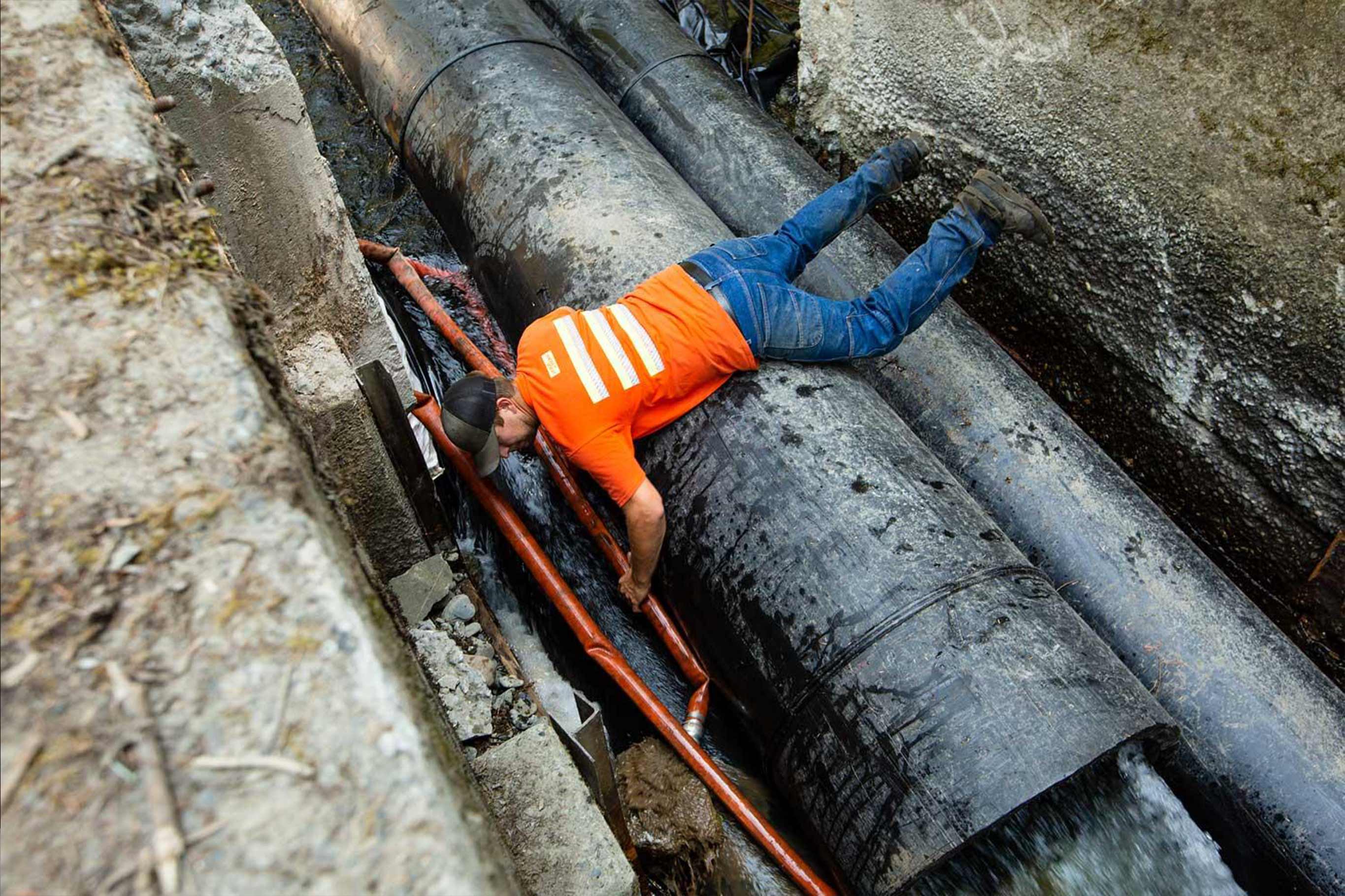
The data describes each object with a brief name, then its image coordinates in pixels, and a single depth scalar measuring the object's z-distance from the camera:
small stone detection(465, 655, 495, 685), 2.54
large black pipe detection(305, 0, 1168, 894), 2.07
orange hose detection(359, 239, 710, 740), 2.85
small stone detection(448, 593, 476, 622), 2.68
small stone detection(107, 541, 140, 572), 0.94
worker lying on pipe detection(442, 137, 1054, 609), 2.62
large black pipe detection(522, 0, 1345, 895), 2.35
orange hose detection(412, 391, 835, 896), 2.44
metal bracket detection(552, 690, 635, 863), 2.26
